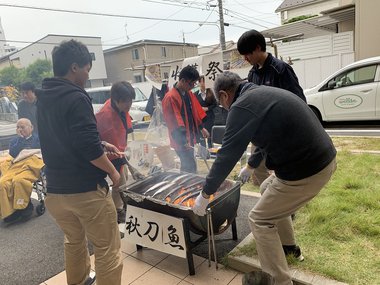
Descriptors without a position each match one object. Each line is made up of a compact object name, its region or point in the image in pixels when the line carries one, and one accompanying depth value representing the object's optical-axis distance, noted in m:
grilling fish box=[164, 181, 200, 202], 2.81
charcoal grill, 2.57
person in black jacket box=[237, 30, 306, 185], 2.73
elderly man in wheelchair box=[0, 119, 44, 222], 4.01
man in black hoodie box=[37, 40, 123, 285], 1.85
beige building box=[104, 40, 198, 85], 31.34
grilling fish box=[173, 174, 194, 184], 3.19
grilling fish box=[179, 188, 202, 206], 2.72
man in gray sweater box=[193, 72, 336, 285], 1.86
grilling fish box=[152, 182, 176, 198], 2.92
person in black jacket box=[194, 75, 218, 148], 5.72
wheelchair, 4.29
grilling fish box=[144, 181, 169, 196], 2.98
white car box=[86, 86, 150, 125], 13.01
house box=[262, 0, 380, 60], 10.59
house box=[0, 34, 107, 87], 31.75
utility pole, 16.88
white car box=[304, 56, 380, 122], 7.49
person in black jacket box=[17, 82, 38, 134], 5.16
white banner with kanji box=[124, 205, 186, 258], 2.61
